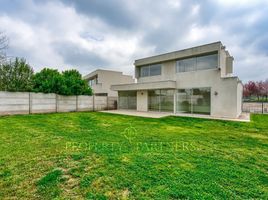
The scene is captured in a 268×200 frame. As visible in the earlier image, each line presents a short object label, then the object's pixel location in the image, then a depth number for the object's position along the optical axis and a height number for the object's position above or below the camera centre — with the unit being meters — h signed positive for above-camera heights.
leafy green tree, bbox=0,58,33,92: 14.67 +2.20
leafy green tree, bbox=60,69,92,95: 17.10 +1.71
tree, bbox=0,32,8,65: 13.44 +4.60
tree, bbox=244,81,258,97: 43.82 +3.26
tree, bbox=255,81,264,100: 41.42 +3.27
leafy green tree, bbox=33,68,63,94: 16.30 +1.71
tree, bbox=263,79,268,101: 37.12 +3.21
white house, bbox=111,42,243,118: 13.36 +1.62
